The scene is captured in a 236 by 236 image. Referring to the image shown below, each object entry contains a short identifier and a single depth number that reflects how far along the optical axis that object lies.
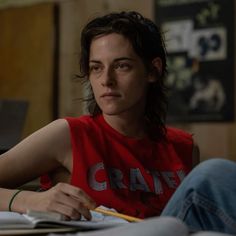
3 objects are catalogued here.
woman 2.39
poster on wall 4.16
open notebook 1.95
